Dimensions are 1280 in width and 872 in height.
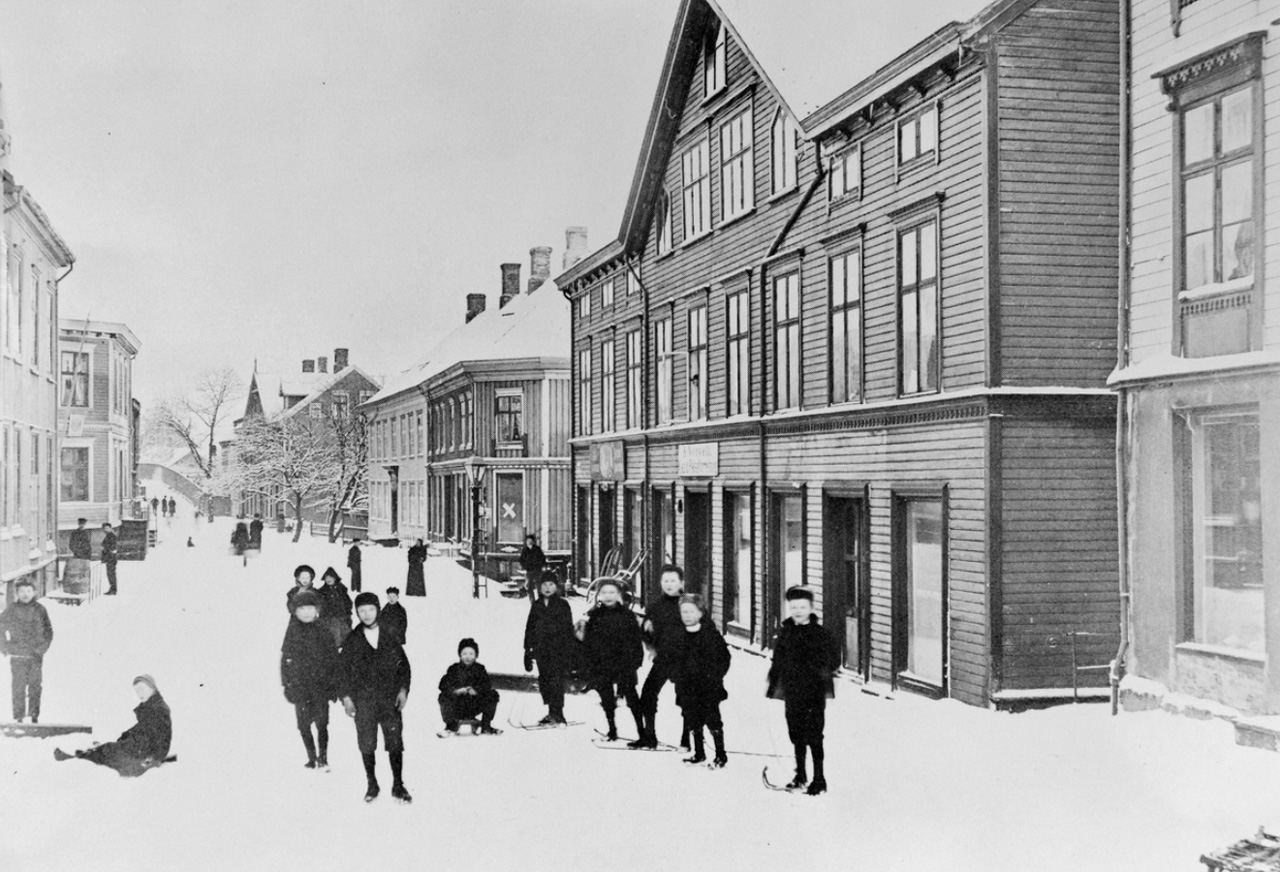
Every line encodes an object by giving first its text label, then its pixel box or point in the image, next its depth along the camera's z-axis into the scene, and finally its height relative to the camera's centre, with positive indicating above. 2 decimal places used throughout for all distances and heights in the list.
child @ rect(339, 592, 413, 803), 9.07 -1.70
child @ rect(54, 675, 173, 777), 9.21 -2.12
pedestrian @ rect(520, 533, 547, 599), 18.94 -1.56
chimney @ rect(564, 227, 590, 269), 30.41 +5.64
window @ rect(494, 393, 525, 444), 32.81 +1.00
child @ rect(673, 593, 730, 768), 10.29 -1.76
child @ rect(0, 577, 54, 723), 9.56 -1.45
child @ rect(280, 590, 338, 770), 9.73 -1.66
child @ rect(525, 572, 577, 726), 11.80 -1.76
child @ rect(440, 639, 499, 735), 10.97 -2.08
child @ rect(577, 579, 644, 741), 11.38 -1.74
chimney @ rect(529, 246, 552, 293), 39.12 +6.21
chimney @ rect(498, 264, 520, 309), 41.41 +6.05
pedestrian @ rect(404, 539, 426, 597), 18.17 -1.71
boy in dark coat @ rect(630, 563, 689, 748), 10.57 -1.53
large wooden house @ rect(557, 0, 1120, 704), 11.92 +1.35
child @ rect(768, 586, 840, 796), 9.31 -1.63
